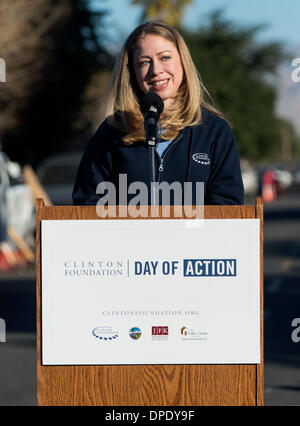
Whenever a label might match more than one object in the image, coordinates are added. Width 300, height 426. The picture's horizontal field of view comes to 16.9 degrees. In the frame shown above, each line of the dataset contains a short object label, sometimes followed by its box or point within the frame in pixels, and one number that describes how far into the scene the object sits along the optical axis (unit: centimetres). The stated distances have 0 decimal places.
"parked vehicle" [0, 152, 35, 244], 1641
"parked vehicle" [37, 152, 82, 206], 1878
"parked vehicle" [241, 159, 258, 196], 4472
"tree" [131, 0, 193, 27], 3725
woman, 354
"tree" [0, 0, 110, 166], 2688
